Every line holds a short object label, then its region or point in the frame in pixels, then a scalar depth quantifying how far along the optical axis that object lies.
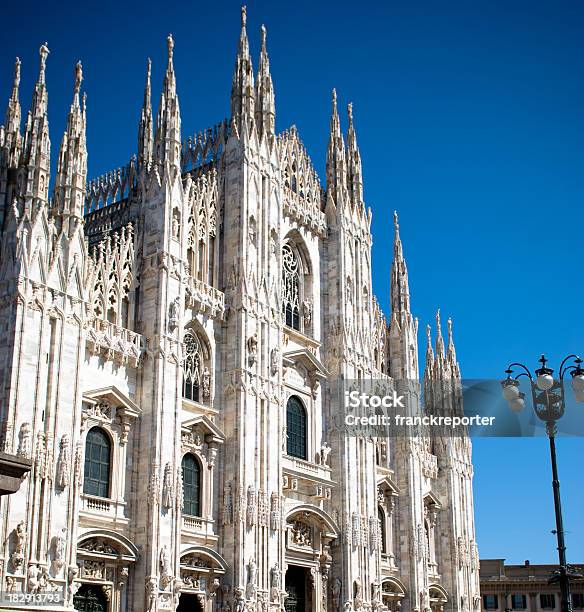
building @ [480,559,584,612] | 77.38
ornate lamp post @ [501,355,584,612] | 19.16
